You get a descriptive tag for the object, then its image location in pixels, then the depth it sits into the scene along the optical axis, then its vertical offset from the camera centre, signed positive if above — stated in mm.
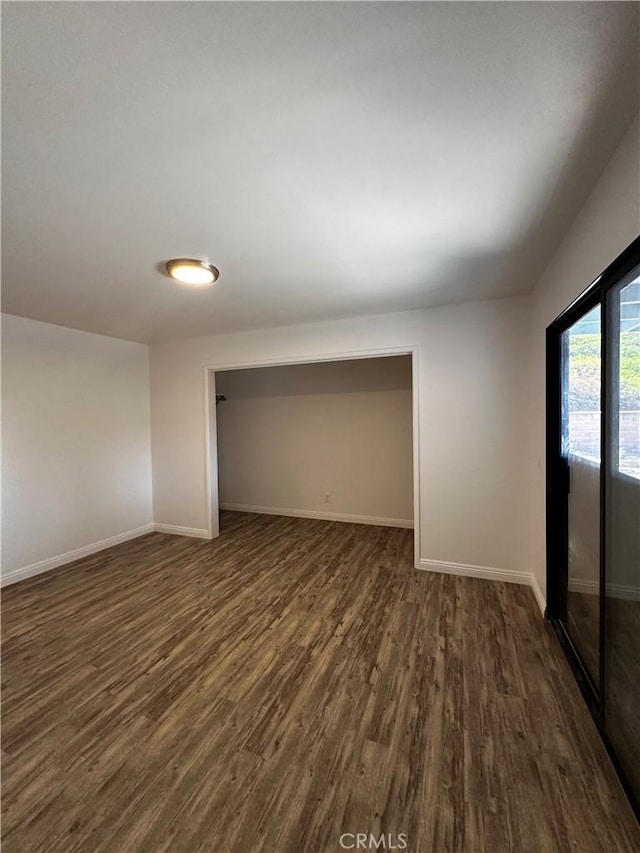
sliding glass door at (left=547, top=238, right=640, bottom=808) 1217 -397
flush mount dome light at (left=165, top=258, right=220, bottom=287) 2043 +986
